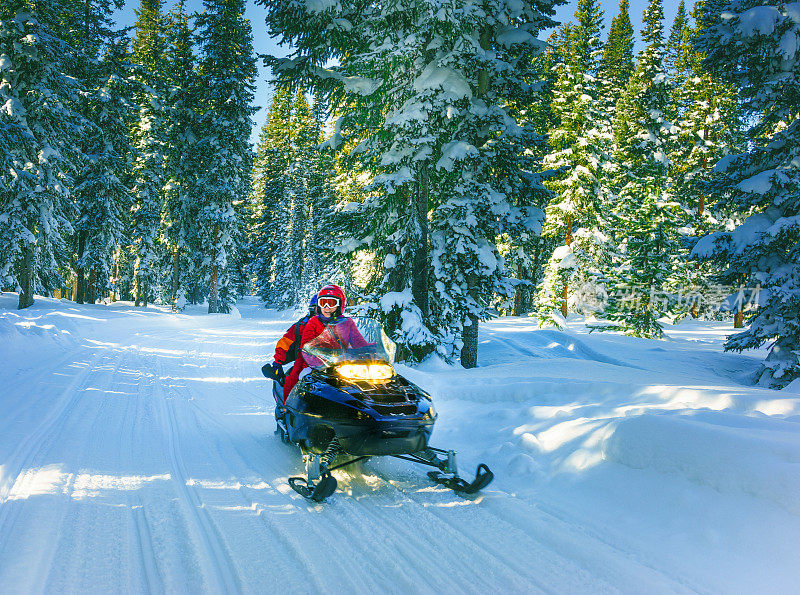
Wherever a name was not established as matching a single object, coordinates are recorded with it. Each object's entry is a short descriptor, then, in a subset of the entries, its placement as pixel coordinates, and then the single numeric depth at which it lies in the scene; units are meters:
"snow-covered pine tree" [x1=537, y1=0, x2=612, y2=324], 23.48
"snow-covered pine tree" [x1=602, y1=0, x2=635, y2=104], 36.50
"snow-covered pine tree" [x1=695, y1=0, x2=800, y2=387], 11.56
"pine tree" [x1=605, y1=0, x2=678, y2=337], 22.91
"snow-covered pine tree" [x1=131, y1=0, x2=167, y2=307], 29.11
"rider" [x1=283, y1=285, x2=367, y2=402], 5.32
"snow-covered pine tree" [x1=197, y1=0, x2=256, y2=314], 27.50
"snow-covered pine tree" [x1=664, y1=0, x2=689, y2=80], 32.28
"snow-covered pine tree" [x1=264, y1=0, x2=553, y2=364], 9.98
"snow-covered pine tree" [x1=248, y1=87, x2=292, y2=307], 42.16
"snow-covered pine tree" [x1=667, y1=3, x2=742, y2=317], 28.34
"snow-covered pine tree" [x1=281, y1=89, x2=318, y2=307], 38.94
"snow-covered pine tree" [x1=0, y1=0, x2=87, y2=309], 19.09
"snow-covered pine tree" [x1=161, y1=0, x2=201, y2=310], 29.09
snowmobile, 4.33
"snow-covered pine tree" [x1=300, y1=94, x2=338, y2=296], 33.19
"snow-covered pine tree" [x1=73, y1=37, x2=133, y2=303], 25.33
